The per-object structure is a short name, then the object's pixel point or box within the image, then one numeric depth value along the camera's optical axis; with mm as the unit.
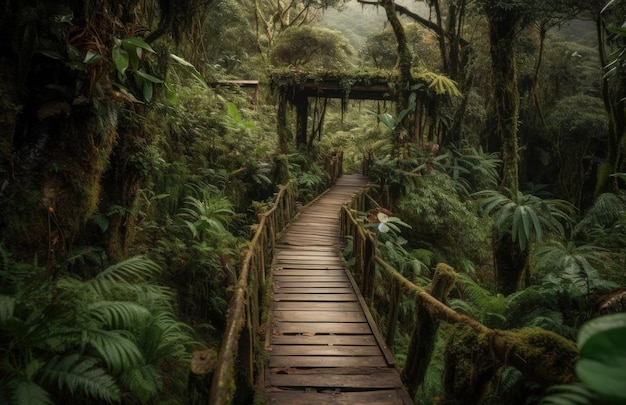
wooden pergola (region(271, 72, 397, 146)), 14508
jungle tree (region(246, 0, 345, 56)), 19172
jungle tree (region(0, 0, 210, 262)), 3609
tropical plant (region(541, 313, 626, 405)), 822
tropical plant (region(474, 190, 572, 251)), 6160
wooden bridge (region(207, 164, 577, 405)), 2375
